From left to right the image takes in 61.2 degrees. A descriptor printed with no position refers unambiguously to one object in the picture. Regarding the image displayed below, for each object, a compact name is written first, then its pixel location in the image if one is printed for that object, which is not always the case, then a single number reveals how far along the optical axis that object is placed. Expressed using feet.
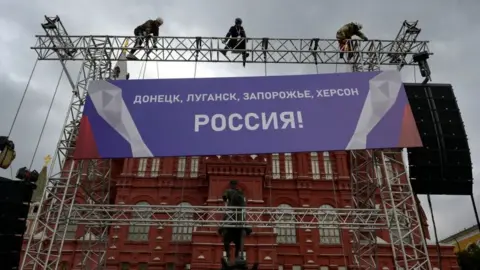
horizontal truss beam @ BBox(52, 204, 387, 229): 44.96
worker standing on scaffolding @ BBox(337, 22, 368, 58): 55.16
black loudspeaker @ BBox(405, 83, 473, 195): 43.98
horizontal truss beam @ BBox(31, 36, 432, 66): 53.06
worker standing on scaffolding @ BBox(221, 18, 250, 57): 53.72
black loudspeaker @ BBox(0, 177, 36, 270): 32.20
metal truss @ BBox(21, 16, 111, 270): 45.24
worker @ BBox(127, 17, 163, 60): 53.57
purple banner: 45.06
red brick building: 78.23
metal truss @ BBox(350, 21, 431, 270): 45.42
